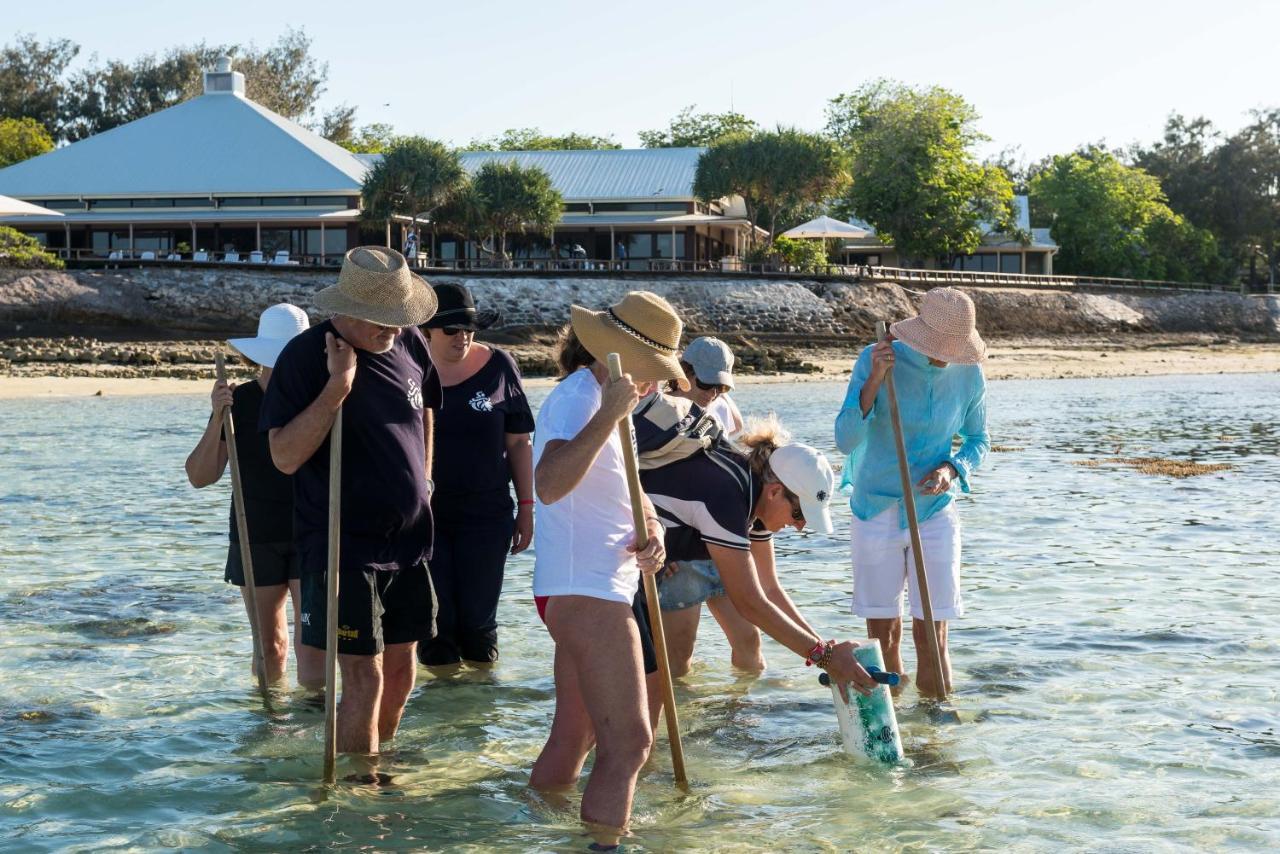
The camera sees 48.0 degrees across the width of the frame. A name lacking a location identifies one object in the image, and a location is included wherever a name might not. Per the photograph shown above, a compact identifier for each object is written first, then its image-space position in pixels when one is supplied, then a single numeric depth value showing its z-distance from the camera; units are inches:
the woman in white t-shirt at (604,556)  164.4
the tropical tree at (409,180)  2044.8
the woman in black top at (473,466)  244.5
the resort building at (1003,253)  2837.1
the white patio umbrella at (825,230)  2249.0
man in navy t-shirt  182.5
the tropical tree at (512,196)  2133.4
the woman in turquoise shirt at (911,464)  238.1
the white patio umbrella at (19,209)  1599.4
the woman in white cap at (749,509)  188.5
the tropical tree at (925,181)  2546.8
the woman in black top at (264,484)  239.1
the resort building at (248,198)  2090.3
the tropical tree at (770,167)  2289.6
